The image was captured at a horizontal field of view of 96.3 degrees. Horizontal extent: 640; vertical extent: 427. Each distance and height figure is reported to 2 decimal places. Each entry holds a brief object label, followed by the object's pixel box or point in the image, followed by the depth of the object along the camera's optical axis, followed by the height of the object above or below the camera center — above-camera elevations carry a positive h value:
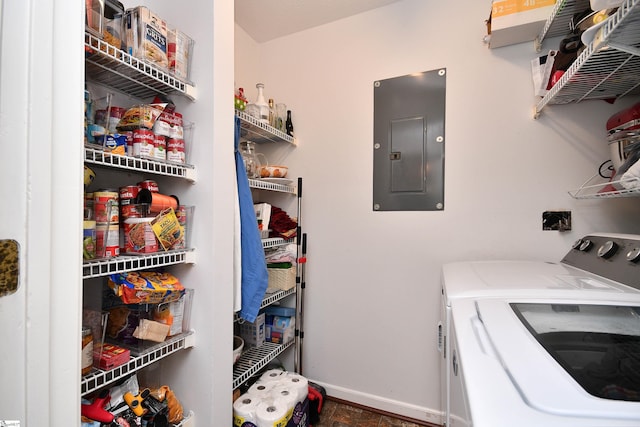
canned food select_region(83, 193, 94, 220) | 0.96 +0.02
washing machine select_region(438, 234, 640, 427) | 0.40 -0.27
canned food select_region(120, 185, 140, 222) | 1.06 +0.03
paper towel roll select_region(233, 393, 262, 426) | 1.34 -0.94
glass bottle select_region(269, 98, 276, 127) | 1.93 +0.67
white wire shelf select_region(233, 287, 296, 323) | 1.60 -0.54
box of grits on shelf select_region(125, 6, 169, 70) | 1.03 +0.65
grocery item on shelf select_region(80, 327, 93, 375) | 0.88 -0.43
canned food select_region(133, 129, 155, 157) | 1.05 +0.26
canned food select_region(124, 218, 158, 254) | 1.04 -0.08
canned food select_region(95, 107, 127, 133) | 1.06 +0.36
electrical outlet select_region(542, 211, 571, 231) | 1.51 -0.03
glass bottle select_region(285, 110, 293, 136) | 2.11 +0.65
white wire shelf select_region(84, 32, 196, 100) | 0.92 +0.52
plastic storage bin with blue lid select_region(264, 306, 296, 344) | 1.96 -0.77
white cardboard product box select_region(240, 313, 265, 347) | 1.84 -0.77
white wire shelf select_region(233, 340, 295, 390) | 1.51 -0.86
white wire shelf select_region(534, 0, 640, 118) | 0.81 +0.58
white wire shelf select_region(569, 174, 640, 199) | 1.00 +0.12
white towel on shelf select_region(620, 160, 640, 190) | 0.96 +0.13
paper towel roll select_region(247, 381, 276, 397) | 1.50 -0.94
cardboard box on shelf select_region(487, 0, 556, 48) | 1.39 +0.98
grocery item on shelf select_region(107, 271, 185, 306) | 0.98 -0.27
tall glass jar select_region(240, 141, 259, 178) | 1.79 +0.35
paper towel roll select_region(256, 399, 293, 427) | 1.31 -0.94
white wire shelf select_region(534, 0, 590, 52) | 1.25 +0.93
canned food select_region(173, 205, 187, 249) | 1.18 -0.03
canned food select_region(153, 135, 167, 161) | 1.09 +0.25
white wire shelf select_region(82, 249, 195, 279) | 0.87 -0.17
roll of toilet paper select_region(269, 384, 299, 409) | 1.43 -0.93
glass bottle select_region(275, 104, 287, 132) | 2.03 +0.72
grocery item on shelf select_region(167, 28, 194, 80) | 1.13 +0.65
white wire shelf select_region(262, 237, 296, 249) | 1.81 -0.19
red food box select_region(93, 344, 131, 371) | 0.93 -0.47
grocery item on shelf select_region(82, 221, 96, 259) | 0.89 -0.09
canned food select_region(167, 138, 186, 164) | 1.15 +0.25
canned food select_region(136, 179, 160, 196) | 1.10 +0.10
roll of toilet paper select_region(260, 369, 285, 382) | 1.65 -0.96
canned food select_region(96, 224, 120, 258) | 0.95 -0.09
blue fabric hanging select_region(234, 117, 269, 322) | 1.43 -0.21
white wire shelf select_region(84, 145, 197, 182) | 0.88 +0.17
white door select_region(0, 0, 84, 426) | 0.36 +0.01
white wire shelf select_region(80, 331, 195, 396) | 0.87 -0.52
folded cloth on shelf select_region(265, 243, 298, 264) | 1.91 -0.27
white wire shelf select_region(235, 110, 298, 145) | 1.62 +0.54
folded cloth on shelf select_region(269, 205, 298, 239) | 1.98 -0.08
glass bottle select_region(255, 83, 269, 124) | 1.85 +0.67
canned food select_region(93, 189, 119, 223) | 0.97 +0.02
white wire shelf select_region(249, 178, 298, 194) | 1.69 +0.18
